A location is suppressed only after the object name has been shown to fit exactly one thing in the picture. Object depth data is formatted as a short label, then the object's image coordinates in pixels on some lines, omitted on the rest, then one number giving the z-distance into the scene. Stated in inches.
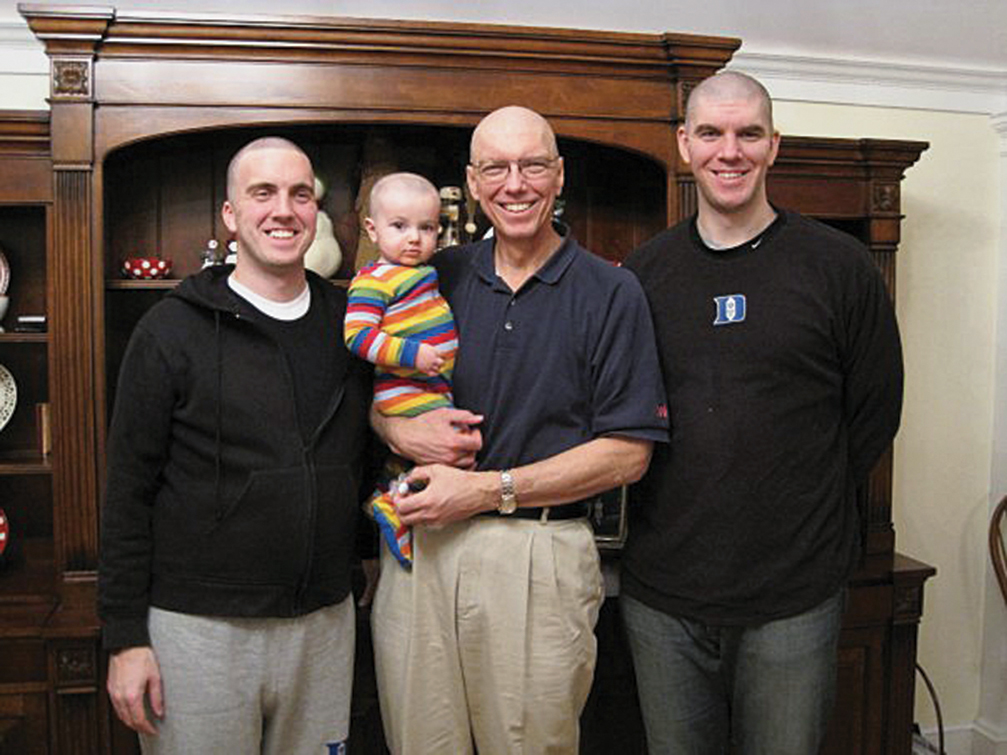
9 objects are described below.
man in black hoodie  58.6
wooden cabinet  80.7
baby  61.9
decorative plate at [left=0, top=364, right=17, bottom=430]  96.4
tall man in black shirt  63.9
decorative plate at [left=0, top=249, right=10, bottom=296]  95.2
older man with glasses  61.1
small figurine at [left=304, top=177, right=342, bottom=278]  94.3
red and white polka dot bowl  92.0
